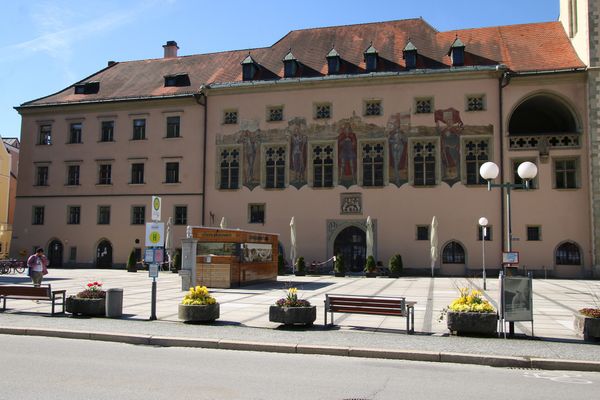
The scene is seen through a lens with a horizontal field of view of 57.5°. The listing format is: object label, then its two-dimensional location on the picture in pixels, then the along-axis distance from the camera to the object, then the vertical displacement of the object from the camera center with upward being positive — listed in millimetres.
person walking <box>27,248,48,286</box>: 18984 -1073
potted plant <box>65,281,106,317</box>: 14016 -1749
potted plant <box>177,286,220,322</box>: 12961 -1674
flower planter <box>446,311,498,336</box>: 11602 -1746
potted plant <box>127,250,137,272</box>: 35781 -1756
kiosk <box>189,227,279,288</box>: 23344 -853
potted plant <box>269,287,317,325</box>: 12547 -1675
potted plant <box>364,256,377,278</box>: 31922 -1654
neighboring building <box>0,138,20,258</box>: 51125 +3966
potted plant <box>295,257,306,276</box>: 33125 -1703
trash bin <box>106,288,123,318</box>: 13961 -1701
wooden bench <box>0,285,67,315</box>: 14773 -1534
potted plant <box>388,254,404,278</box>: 31547 -1507
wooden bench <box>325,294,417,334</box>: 12352 -1526
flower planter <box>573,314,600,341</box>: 11047 -1752
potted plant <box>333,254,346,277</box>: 32750 -1600
